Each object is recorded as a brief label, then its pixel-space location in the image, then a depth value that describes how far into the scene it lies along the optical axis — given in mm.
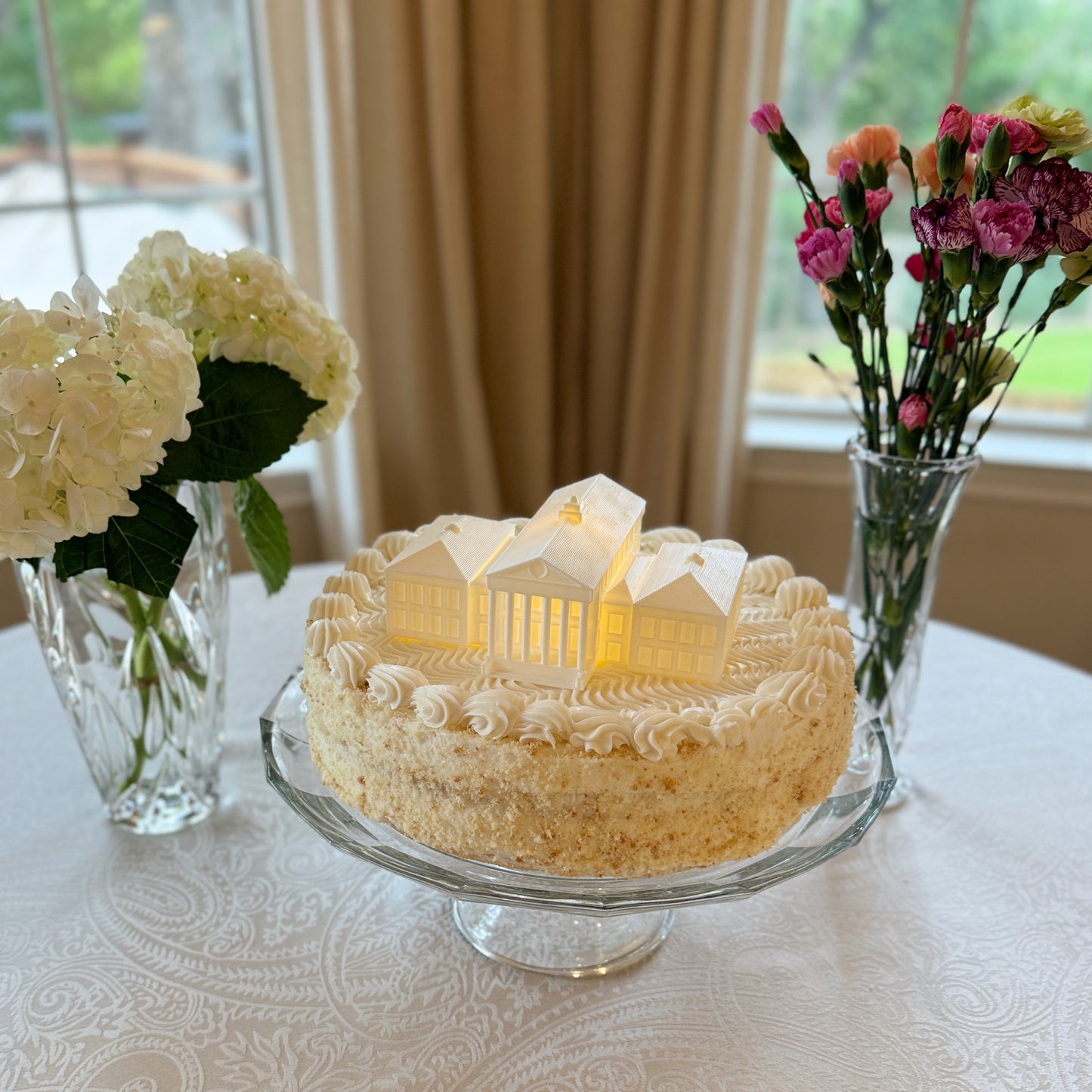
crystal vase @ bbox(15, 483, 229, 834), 1061
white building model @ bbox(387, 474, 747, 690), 893
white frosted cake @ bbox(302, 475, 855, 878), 851
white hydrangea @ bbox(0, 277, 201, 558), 799
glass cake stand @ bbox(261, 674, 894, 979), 827
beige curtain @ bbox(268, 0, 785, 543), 2082
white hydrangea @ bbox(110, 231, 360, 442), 990
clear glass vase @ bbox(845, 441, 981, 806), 1095
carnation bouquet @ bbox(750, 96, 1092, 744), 892
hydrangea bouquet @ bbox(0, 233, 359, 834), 817
